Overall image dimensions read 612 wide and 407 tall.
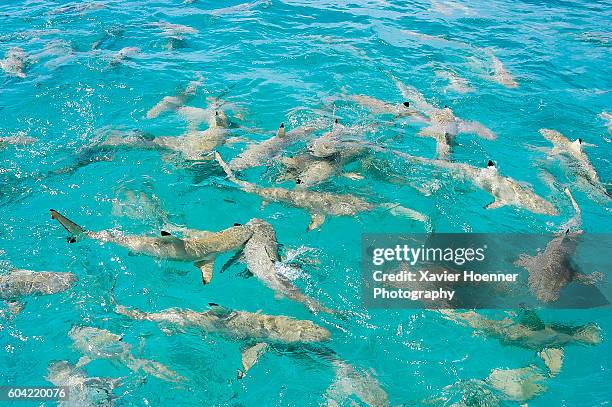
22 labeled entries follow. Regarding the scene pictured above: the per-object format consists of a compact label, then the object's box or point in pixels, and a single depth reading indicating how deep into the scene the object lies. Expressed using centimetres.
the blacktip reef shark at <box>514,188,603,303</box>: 799
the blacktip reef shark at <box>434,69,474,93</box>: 1526
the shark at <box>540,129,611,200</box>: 1062
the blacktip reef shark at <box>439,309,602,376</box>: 720
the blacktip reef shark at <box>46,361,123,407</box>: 634
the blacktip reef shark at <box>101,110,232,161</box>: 1148
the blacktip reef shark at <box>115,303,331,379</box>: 719
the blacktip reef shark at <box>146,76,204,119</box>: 1364
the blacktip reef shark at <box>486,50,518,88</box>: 1563
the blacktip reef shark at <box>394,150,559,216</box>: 998
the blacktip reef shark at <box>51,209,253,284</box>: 830
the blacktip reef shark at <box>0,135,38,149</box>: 1159
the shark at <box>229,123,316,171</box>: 1115
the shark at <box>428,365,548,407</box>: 653
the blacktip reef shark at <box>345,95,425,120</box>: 1345
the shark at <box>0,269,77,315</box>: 769
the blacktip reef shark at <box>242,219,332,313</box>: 791
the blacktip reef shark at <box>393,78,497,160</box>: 1207
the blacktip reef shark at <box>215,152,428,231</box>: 961
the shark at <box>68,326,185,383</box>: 685
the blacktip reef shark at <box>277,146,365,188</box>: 1041
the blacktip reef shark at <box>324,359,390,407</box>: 651
